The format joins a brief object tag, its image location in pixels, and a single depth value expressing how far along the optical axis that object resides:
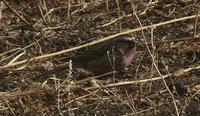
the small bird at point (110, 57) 9.98
